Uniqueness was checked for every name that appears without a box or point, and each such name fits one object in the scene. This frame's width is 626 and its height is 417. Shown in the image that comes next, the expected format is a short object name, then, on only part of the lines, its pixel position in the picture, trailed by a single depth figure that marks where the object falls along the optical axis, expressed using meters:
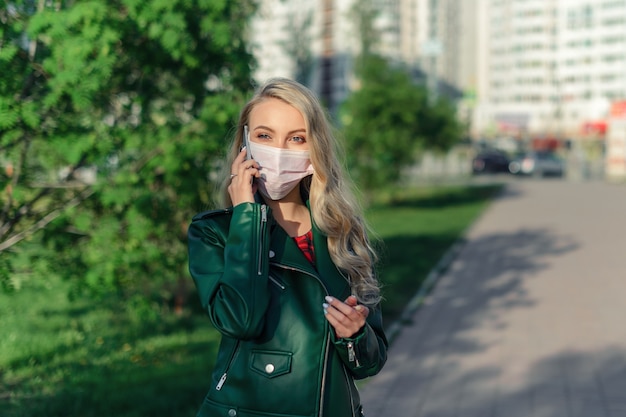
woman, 2.06
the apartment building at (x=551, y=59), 123.56
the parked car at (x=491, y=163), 47.12
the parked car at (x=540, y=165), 44.17
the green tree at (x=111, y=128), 5.10
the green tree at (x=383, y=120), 20.30
